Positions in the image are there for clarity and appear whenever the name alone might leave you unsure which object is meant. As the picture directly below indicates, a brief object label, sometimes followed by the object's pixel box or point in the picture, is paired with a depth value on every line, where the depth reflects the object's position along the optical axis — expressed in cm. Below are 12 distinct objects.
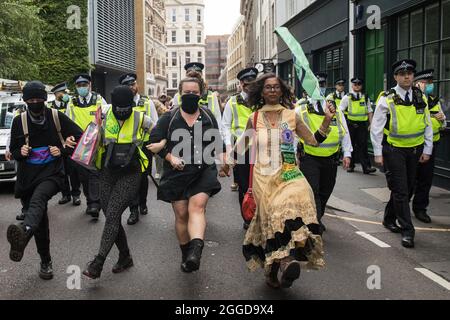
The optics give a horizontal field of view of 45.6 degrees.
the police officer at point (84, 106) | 822
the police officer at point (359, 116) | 1192
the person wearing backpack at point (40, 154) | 515
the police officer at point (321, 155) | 629
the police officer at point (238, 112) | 706
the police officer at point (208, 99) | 851
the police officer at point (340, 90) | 1249
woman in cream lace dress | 434
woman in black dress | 491
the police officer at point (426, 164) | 763
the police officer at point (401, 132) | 645
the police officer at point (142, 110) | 759
